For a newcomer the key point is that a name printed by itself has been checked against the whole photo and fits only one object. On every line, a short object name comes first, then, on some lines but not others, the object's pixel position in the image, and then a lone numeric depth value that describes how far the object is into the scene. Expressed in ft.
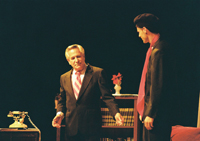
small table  32.22
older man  21.67
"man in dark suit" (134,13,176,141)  16.38
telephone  33.22
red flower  35.78
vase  35.78
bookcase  34.68
